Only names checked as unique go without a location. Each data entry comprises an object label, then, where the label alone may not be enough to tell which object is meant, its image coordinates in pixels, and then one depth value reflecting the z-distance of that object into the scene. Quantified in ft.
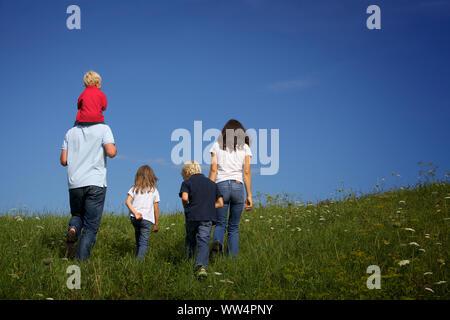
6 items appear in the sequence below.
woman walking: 22.66
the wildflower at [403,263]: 18.79
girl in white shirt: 24.43
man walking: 21.50
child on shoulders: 21.90
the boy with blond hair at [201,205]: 21.41
